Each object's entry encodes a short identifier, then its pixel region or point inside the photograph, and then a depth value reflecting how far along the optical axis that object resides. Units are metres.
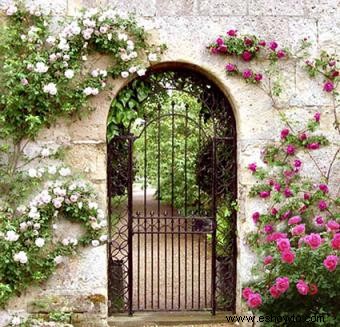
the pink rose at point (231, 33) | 4.89
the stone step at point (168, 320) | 5.13
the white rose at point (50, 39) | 4.76
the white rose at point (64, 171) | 4.83
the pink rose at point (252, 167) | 4.97
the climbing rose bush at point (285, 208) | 4.16
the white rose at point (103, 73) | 4.82
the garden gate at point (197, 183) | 5.15
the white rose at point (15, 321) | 4.81
